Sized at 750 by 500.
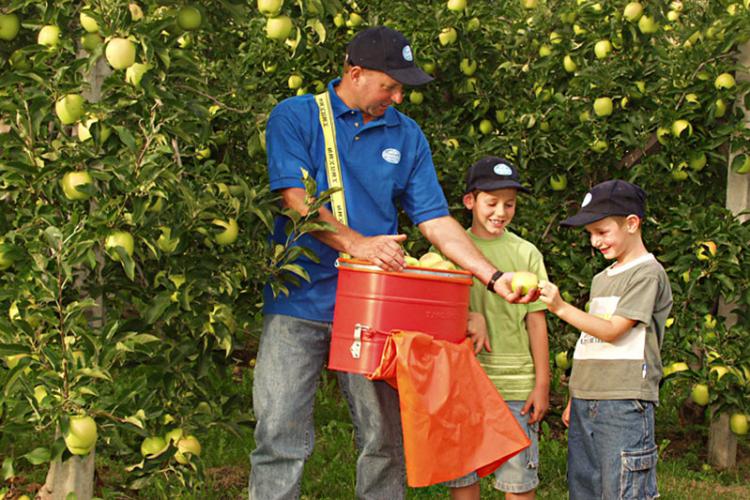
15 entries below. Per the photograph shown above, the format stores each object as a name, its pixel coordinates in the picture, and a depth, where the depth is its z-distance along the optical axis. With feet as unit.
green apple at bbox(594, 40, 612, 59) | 14.61
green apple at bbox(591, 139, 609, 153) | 14.71
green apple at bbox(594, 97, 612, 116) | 14.60
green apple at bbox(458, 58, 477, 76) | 15.89
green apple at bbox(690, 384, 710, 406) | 13.34
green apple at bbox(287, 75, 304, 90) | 16.17
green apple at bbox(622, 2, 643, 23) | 14.11
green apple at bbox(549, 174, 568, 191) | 15.56
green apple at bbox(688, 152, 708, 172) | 14.19
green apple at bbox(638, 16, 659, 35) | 14.24
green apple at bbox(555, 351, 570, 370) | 14.94
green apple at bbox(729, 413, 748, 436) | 13.65
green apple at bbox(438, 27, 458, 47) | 15.55
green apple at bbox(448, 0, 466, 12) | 15.39
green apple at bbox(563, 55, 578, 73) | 15.44
